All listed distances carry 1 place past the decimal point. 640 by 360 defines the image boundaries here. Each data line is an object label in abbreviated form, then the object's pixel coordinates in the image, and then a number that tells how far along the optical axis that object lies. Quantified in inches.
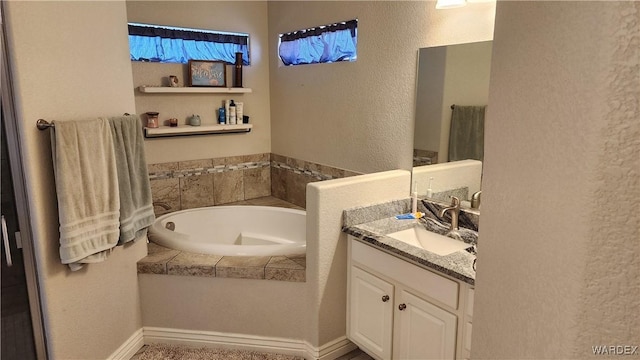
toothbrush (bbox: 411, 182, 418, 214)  102.0
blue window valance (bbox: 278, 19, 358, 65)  116.3
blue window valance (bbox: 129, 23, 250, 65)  126.6
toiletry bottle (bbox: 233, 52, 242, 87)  141.3
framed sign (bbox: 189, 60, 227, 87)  134.4
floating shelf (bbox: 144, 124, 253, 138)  128.0
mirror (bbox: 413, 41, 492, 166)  85.8
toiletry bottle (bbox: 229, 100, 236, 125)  143.2
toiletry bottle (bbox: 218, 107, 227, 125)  142.6
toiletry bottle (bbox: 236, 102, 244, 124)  144.4
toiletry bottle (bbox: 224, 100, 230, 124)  142.7
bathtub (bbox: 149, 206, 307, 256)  134.0
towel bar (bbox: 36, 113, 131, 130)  73.0
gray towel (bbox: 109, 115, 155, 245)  88.1
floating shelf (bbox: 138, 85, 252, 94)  125.7
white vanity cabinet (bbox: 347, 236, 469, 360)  73.2
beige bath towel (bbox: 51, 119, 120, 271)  75.7
